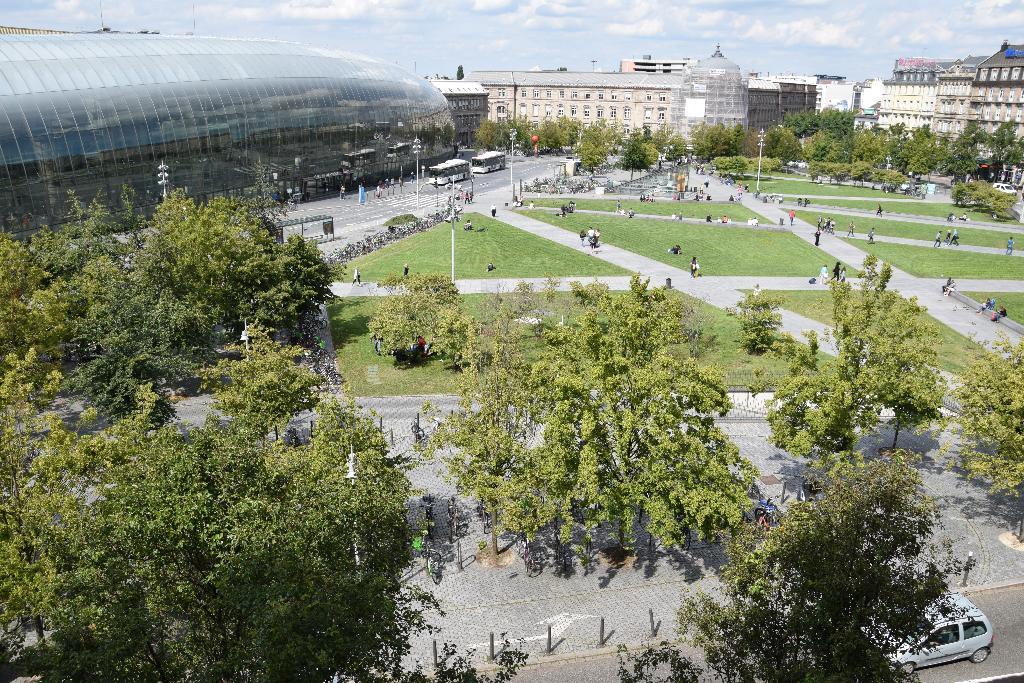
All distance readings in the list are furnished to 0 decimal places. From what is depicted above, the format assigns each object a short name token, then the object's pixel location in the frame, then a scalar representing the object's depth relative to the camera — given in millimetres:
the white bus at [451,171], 112312
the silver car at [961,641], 20344
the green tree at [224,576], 12445
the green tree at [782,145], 135875
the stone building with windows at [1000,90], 125312
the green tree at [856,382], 25984
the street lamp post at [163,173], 60094
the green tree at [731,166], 115812
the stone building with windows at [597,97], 166000
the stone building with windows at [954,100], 138125
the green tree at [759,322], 42781
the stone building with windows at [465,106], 158875
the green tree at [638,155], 114250
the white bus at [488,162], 123438
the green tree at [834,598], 13398
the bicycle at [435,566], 24344
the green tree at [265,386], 26156
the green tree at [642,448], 21750
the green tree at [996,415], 25125
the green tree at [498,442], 22375
